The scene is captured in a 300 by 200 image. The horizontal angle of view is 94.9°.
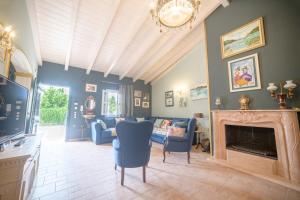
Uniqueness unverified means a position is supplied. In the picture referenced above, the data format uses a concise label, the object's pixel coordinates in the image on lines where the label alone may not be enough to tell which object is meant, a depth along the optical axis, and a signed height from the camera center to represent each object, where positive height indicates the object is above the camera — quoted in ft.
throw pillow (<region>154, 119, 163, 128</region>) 19.40 -1.67
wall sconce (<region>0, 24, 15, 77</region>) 5.33 +2.79
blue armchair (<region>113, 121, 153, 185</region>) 6.98 -1.69
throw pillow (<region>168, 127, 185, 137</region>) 11.38 -1.74
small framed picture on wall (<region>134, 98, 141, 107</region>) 23.00 +1.53
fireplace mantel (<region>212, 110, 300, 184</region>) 7.38 -2.05
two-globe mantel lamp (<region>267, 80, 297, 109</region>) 7.56 +1.06
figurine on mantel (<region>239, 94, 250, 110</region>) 9.57 +0.57
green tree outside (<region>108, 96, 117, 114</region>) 21.08 +0.98
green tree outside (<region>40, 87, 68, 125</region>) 26.96 +1.00
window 20.48 +1.29
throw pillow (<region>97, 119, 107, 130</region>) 16.11 -1.58
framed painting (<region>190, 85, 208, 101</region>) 15.80 +2.14
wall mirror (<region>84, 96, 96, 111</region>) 18.64 +1.15
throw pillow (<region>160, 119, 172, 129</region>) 17.67 -1.61
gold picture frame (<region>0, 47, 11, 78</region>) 5.56 +2.20
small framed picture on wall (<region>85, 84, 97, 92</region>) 19.04 +3.33
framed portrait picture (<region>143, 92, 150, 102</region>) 24.05 +2.63
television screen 4.14 +0.15
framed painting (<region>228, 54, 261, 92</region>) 9.37 +2.63
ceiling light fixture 7.15 +5.36
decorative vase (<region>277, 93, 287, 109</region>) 7.85 +0.57
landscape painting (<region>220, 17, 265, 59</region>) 9.27 +5.24
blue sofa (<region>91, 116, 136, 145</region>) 15.48 -2.65
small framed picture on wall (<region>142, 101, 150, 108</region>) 23.91 +1.22
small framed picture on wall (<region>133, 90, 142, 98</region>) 23.14 +3.05
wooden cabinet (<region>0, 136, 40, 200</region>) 3.27 -1.52
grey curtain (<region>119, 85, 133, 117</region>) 21.09 +1.73
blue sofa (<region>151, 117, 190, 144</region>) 15.90 -2.90
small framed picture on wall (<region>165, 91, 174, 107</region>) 20.49 +1.90
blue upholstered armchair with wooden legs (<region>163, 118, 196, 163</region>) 10.59 -2.40
